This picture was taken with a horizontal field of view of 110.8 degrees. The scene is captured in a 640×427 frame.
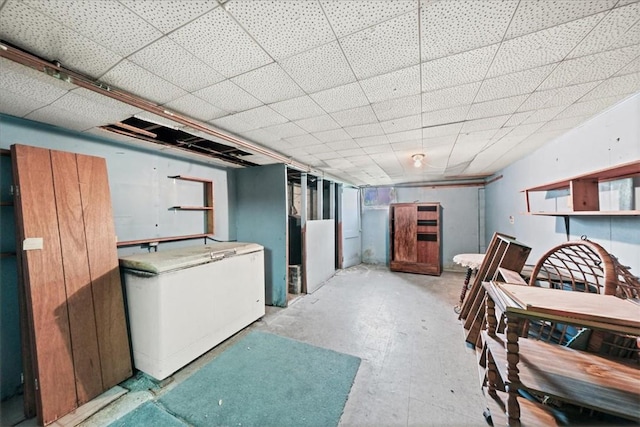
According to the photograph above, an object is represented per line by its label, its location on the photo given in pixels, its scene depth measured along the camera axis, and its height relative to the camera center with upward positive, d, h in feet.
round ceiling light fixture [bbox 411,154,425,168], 10.98 +2.48
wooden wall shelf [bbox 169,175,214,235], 10.63 +0.30
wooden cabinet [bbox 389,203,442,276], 17.35 -2.54
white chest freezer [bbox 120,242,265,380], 6.29 -2.87
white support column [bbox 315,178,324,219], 15.53 +1.01
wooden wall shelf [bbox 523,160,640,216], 5.86 +0.33
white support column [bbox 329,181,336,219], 17.37 +0.71
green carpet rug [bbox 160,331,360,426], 5.21 -4.86
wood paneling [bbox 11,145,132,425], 5.27 -1.76
